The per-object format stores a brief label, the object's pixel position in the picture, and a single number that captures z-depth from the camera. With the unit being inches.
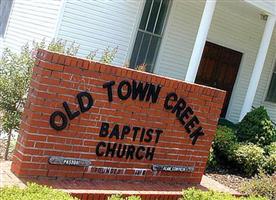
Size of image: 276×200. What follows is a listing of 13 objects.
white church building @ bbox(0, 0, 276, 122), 411.8
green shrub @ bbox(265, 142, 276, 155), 405.5
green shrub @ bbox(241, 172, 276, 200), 299.8
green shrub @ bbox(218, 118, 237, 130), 527.7
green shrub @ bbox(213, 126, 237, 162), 390.3
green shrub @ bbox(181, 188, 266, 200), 209.3
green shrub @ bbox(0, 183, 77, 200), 151.0
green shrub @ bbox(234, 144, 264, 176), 379.9
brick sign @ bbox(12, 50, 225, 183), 198.7
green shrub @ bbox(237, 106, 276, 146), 423.6
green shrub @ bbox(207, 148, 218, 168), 360.8
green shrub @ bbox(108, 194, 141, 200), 174.7
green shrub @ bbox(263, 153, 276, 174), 388.4
